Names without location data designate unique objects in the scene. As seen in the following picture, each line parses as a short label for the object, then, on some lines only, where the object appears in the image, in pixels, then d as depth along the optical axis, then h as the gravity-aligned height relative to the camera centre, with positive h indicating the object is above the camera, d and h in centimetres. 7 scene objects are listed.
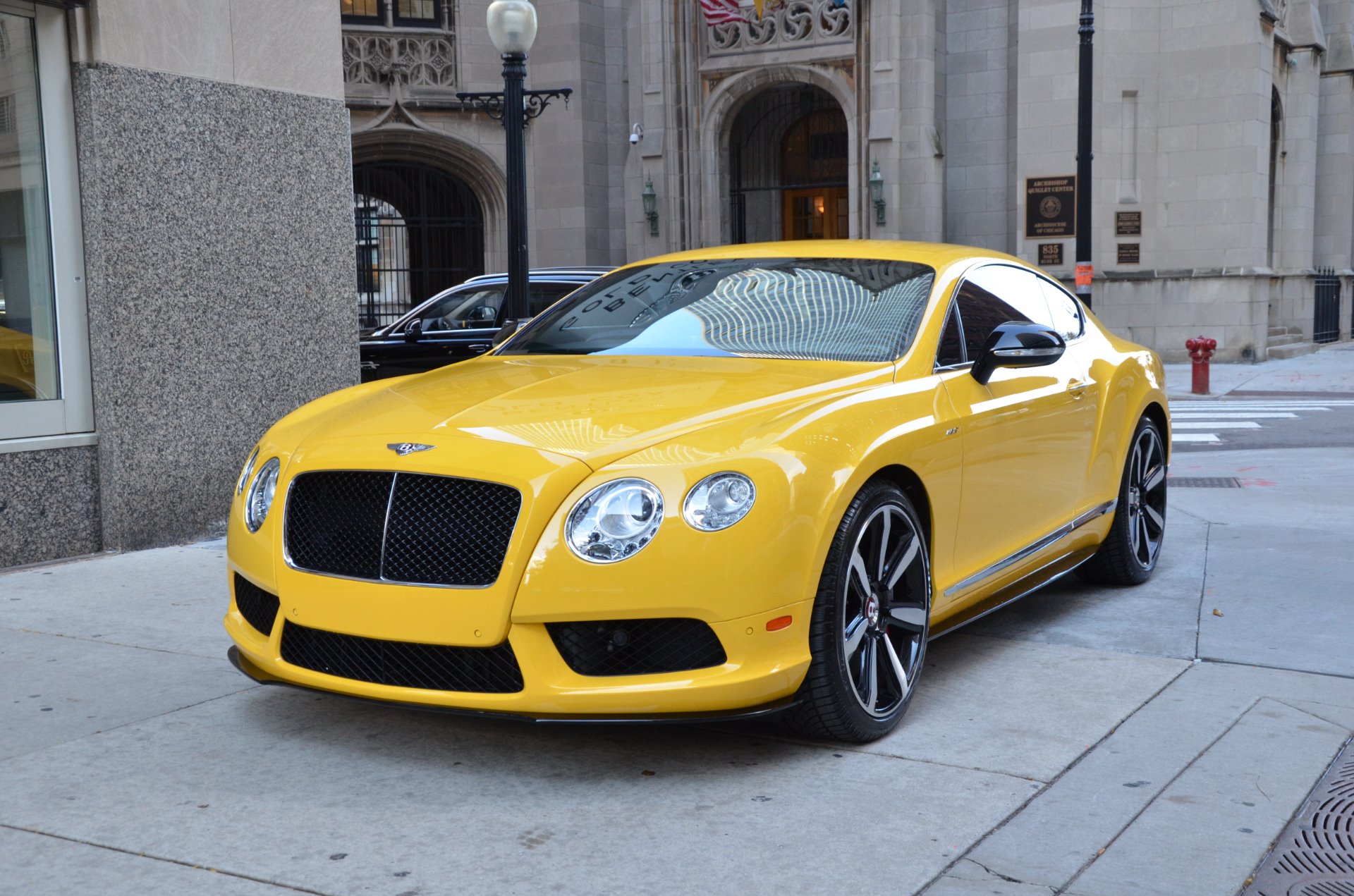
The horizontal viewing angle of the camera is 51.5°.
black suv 1414 -32
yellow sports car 375 -62
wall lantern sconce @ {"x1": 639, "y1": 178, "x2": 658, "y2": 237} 2762 +177
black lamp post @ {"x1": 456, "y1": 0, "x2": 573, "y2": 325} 946 +123
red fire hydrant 1922 -104
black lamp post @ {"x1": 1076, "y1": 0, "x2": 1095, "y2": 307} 1864 +170
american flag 2589 +518
